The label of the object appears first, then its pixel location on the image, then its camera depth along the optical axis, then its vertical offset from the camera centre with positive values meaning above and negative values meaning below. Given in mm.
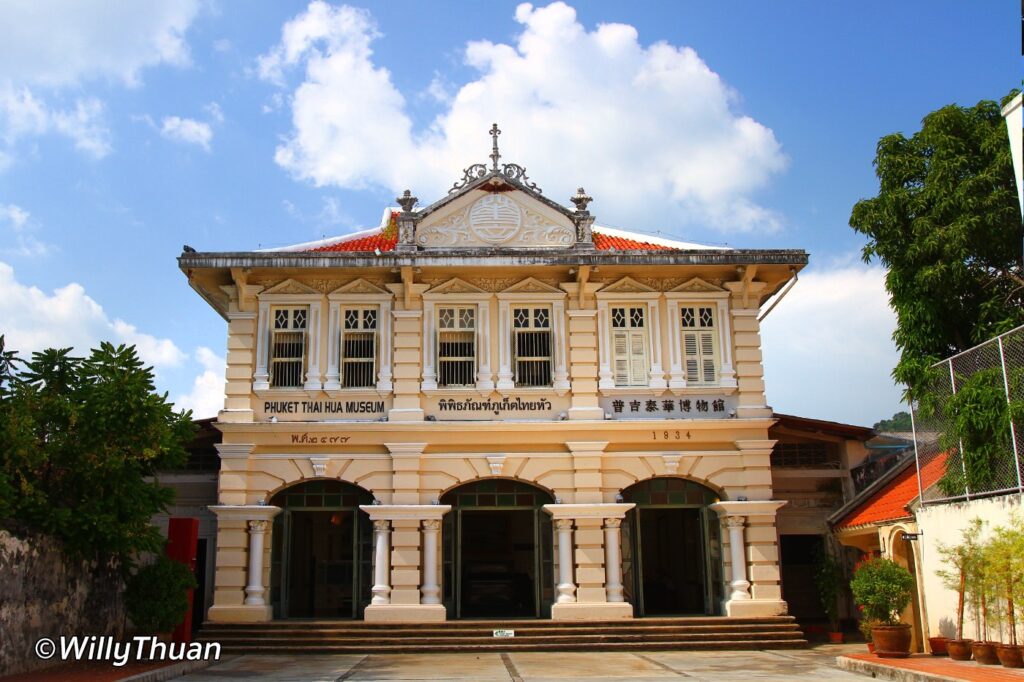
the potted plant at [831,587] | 17609 -497
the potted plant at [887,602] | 13867 -614
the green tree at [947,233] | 14727 +4884
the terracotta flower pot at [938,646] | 13789 -1230
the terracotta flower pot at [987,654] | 12273 -1205
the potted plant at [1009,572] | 11734 -184
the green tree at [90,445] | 13000 +1667
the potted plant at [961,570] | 12992 -168
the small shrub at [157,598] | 14336 -431
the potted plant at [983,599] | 12292 -535
